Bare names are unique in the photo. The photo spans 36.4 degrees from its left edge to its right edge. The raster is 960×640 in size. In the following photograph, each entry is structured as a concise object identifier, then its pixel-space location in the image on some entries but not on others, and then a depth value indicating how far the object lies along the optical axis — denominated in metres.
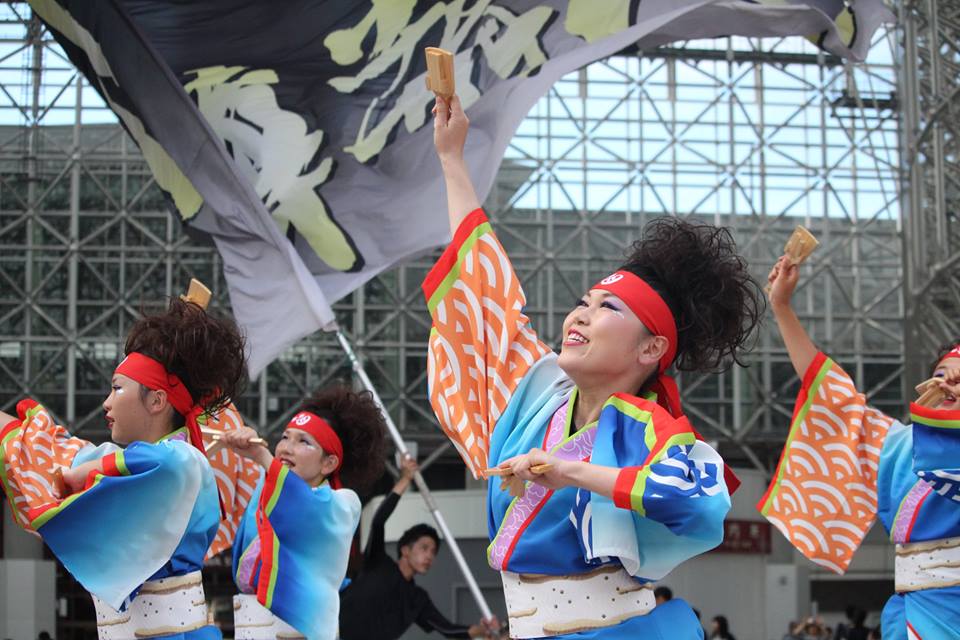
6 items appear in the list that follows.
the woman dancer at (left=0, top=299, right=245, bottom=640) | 3.62
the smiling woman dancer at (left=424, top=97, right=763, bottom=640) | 2.69
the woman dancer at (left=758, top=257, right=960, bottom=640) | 4.43
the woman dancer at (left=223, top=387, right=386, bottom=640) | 4.85
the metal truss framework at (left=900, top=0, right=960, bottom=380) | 14.01
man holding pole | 5.97
